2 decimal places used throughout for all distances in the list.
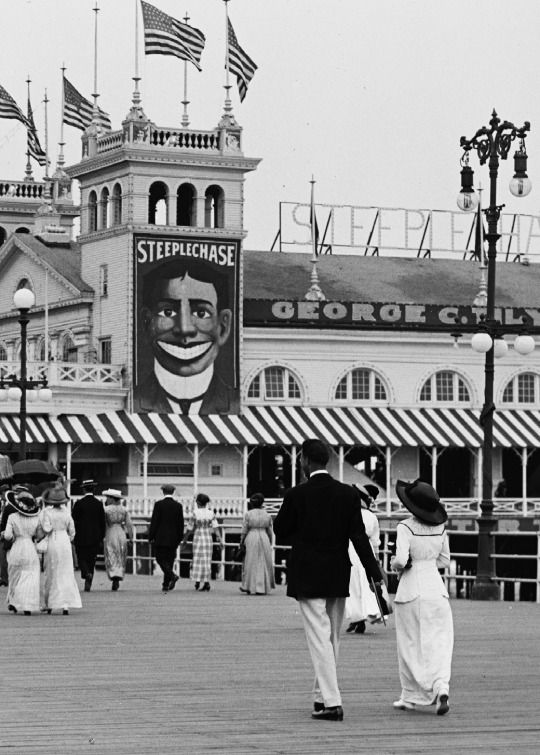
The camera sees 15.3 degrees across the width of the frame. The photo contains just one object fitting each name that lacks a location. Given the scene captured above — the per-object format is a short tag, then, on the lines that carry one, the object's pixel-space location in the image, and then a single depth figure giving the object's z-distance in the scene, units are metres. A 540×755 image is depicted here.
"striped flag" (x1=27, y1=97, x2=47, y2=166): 75.12
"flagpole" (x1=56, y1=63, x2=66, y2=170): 74.56
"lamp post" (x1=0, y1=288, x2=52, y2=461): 37.88
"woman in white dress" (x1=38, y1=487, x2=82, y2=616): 25.72
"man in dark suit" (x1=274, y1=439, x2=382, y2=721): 13.97
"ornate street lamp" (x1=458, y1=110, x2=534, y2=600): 30.41
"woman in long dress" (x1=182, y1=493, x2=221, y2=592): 32.81
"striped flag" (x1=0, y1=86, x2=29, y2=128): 63.09
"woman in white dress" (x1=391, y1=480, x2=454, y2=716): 14.49
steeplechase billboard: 60.88
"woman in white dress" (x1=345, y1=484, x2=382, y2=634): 22.62
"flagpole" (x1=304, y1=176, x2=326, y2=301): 65.56
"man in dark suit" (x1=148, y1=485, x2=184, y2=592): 31.86
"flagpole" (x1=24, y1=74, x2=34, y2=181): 82.25
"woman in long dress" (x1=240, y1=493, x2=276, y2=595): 31.22
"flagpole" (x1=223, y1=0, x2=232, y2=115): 61.91
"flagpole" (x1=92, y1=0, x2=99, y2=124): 64.50
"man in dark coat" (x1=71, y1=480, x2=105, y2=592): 30.98
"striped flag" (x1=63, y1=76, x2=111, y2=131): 64.88
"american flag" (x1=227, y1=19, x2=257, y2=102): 60.44
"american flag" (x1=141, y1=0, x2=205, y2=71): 57.16
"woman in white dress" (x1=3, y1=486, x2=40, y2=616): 25.70
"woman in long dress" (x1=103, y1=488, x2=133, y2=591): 32.16
